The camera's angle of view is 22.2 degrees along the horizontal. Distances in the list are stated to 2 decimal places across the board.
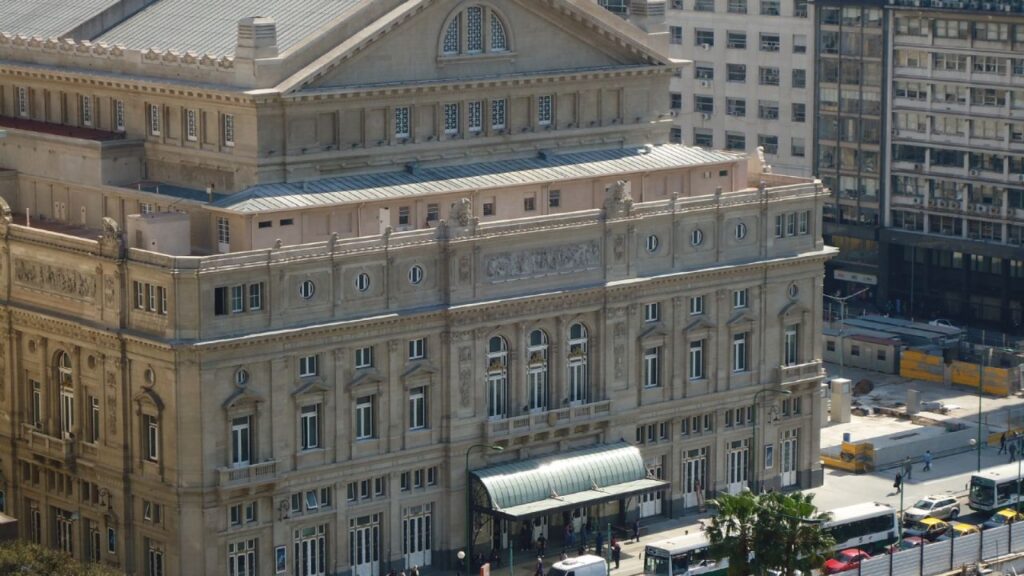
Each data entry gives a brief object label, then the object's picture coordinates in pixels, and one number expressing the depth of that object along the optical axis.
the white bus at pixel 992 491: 155.50
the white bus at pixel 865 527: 145.38
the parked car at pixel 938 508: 153.88
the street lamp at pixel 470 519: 144.25
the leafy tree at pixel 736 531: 132.62
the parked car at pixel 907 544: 145.88
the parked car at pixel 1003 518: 151.12
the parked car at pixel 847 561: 141.75
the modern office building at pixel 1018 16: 199.38
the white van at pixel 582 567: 137.75
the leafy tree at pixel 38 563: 121.44
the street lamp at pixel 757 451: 157.12
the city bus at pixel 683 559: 139.38
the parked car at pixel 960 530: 148.50
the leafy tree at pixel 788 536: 132.25
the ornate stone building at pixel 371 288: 134.88
